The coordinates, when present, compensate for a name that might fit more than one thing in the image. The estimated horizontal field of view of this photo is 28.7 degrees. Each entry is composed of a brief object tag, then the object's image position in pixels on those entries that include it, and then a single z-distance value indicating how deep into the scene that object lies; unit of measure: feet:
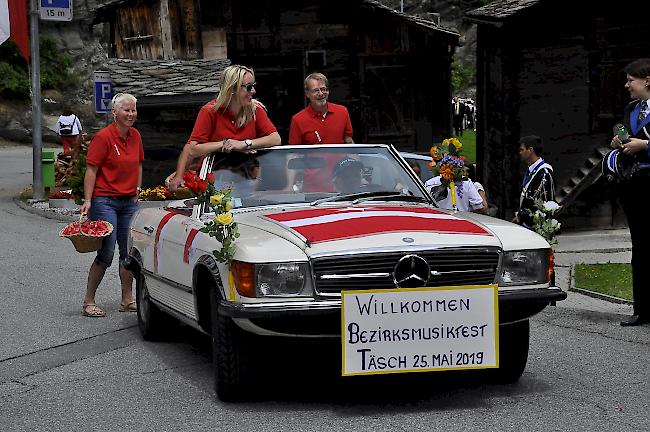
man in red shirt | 33.09
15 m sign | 82.84
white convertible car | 21.81
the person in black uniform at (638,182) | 30.66
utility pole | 82.84
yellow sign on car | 21.67
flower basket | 33.83
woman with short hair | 34.50
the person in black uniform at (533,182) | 34.83
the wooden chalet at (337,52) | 85.35
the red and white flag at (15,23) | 87.61
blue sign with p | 76.74
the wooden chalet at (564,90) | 60.80
